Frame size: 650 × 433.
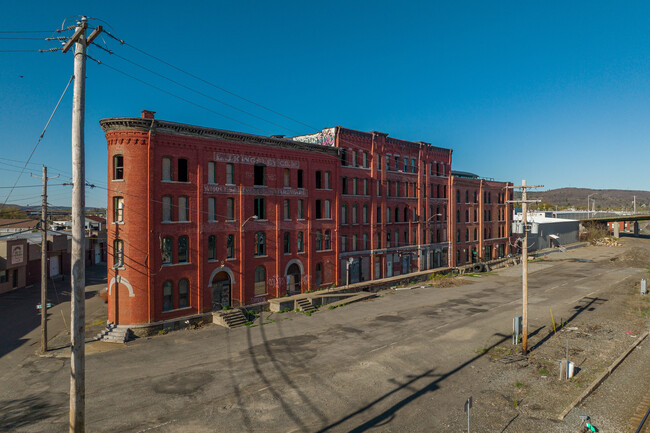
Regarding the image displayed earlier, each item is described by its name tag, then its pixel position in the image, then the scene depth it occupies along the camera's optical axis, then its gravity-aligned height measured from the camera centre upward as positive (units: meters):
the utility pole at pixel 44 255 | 22.91 -2.54
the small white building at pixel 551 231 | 81.06 -3.81
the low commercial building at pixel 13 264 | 41.94 -5.76
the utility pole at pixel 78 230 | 9.64 -0.42
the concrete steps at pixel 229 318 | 29.66 -8.31
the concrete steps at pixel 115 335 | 26.30 -8.50
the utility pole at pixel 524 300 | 22.14 -5.04
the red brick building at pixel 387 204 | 42.53 +1.38
